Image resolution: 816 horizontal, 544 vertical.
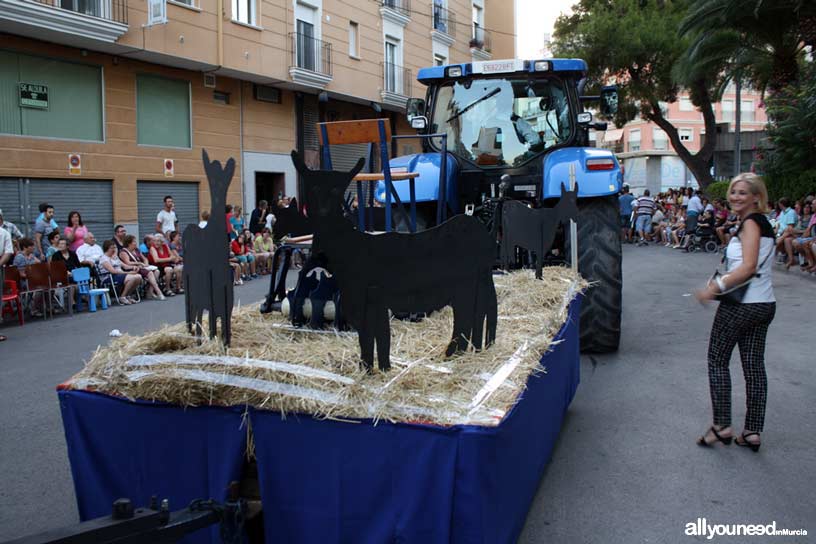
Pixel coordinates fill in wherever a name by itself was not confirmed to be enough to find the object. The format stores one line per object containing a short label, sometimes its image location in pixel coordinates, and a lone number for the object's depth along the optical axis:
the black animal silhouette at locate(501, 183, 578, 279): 5.68
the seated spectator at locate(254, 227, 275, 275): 15.48
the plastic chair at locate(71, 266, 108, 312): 10.93
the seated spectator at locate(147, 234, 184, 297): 12.45
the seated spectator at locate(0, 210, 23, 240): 11.99
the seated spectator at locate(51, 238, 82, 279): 11.15
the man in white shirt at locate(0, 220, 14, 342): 9.47
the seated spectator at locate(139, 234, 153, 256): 12.58
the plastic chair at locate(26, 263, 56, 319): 10.30
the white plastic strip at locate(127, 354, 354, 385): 2.89
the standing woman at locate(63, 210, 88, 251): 11.72
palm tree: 15.32
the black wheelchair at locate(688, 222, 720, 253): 19.73
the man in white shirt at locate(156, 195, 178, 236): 14.55
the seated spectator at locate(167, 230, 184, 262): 13.38
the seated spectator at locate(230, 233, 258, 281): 14.51
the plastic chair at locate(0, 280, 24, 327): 9.73
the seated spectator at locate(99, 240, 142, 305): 11.58
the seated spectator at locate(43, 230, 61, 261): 11.34
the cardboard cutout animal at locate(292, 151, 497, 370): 3.06
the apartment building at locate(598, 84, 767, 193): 53.31
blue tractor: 7.23
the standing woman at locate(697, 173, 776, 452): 4.33
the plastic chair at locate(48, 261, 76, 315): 10.52
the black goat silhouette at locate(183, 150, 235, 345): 3.33
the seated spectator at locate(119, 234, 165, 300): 11.94
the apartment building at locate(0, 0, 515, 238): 14.69
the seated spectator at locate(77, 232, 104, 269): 11.38
